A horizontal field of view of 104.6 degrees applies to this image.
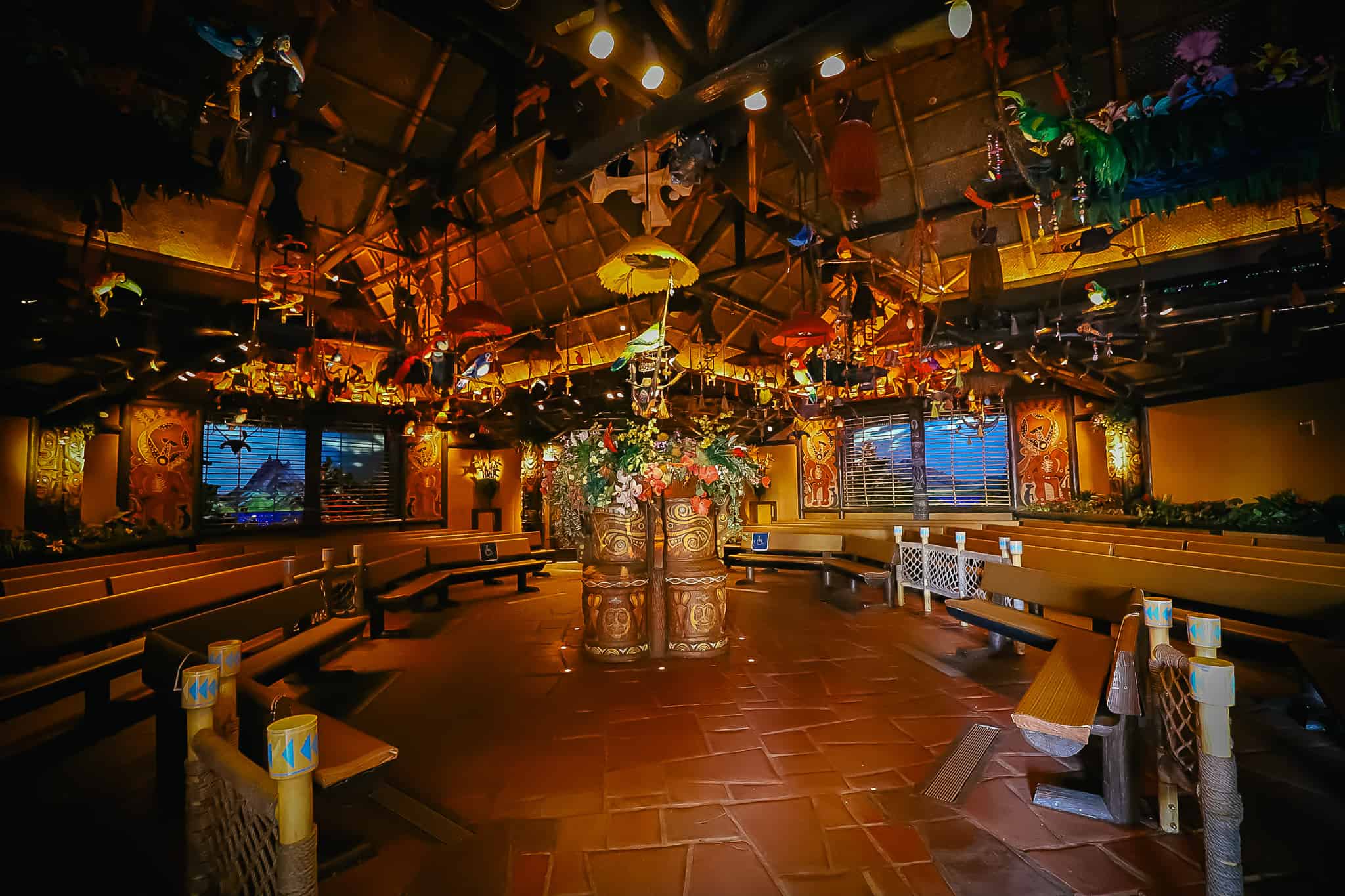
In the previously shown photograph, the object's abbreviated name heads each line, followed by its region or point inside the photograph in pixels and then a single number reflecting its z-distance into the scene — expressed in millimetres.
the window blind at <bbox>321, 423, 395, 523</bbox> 10539
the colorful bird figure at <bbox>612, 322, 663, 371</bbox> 4320
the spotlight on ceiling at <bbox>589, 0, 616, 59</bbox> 2566
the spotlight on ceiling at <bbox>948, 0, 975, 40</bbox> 2168
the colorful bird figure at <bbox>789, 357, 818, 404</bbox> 6684
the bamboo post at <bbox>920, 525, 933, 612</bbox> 6930
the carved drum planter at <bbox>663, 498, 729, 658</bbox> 4926
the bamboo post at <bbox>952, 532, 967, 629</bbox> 6457
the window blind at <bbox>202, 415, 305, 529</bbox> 9234
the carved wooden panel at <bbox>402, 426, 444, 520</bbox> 11492
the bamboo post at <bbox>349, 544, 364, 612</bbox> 5703
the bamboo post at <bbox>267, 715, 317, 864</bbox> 1271
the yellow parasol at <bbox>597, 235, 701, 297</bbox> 3645
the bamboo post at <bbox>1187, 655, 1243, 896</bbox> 1674
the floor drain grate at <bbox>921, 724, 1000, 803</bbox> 2693
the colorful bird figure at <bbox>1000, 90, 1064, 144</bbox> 3023
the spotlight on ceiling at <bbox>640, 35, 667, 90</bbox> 2840
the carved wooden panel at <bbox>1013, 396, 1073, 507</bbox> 10531
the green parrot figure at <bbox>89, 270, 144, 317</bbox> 4000
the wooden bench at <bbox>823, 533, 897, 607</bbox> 6934
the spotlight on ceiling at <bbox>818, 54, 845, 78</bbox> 2645
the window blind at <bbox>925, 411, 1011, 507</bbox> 11227
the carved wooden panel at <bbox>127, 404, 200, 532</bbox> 8328
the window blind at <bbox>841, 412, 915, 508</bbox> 12094
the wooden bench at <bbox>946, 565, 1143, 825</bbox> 2205
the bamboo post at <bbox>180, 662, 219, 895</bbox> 1676
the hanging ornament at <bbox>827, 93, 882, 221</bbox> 3725
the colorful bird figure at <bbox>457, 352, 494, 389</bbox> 5750
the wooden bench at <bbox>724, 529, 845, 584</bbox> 9312
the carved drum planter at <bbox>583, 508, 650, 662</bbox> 4797
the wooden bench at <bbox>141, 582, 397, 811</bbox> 1958
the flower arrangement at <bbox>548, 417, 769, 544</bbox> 4719
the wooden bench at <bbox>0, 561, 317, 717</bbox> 2779
